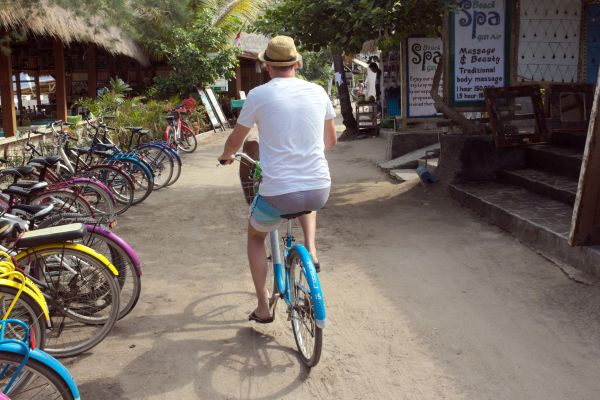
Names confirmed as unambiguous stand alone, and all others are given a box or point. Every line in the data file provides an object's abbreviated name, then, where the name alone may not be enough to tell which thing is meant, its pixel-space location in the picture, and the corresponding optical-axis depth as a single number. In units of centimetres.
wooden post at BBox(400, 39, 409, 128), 1212
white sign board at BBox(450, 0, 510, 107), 887
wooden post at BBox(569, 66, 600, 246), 511
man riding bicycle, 379
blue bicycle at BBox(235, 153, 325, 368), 362
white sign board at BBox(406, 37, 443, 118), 1236
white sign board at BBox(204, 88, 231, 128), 2181
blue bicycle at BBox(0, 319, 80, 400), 279
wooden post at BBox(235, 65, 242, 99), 2664
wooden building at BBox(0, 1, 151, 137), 1303
